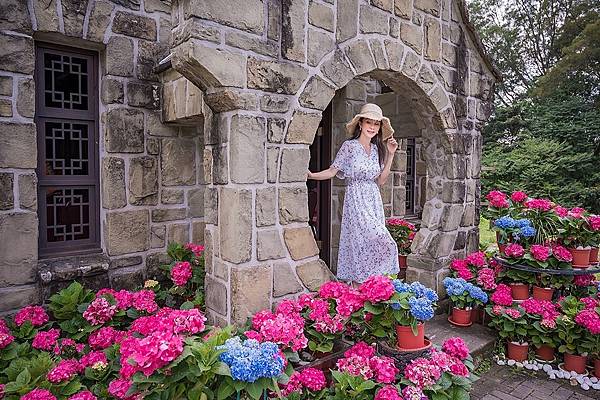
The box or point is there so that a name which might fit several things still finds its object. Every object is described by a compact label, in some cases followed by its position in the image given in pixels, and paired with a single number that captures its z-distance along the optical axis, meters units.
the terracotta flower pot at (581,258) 3.58
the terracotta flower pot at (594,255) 3.66
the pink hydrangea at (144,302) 2.93
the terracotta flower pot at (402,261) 5.06
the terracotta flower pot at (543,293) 3.67
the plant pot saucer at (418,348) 2.30
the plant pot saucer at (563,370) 3.23
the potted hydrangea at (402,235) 5.08
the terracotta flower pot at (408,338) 2.32
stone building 2.55
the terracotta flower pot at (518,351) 3.40
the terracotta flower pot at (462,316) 3.75
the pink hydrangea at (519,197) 3.96
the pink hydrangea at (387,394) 1.99
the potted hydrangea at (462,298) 3.61
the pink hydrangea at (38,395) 1.91
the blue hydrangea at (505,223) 3.74
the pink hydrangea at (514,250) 3.61
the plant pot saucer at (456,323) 3.76
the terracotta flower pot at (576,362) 3.23
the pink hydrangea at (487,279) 3.73
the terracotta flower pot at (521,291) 3.74
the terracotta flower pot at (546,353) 3.41
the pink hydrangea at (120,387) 1.88
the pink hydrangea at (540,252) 3.49
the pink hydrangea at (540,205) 3.78
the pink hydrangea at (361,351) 2.28
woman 3.36
